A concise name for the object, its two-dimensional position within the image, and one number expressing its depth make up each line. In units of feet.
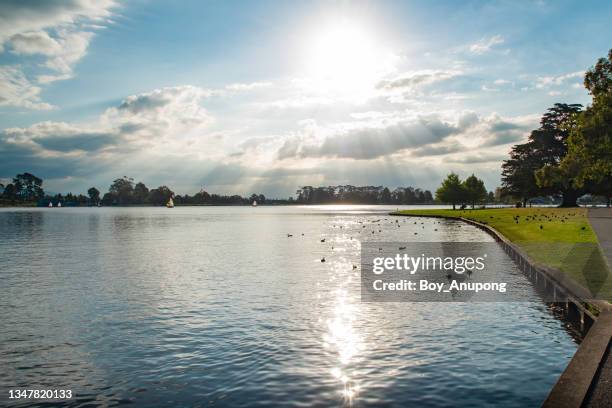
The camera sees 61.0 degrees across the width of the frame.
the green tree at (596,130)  181.88
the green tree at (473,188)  465.88
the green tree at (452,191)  464.65
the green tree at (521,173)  410.10
